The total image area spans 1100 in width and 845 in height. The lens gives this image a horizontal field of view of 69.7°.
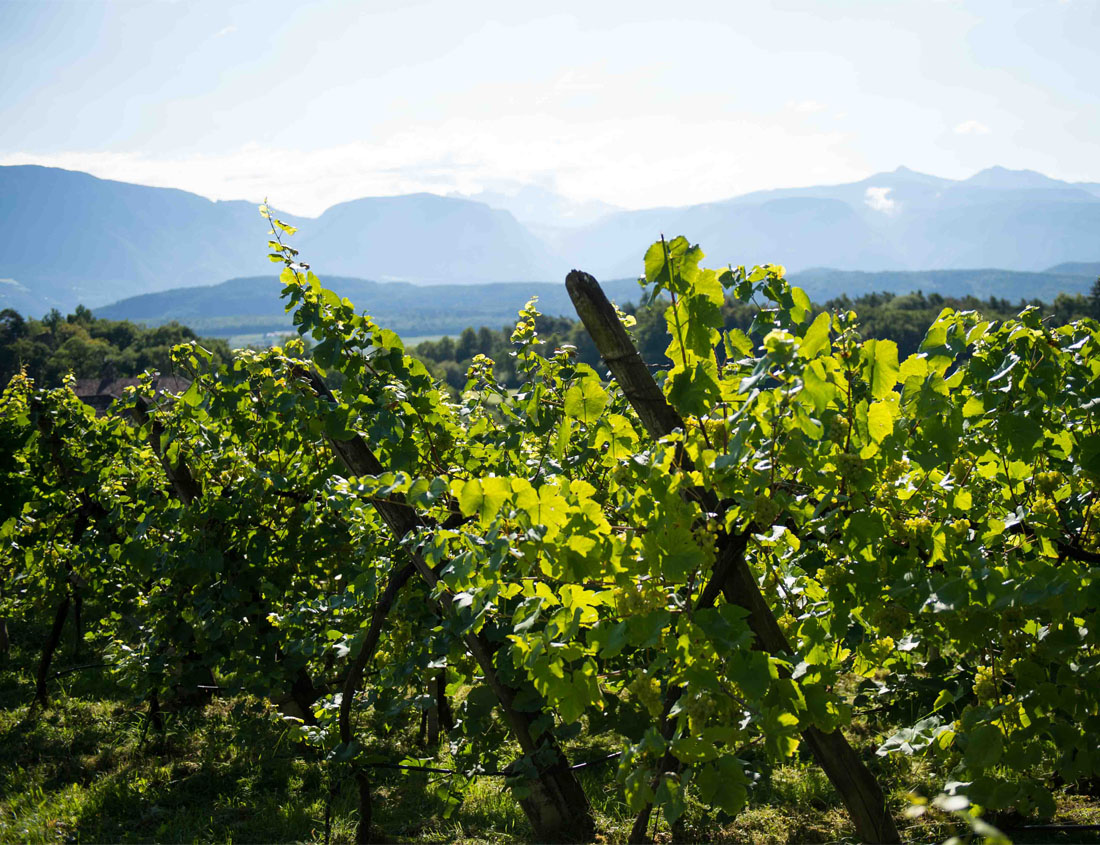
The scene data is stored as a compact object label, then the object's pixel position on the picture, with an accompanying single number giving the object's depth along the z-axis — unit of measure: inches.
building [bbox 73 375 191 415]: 2251.6
